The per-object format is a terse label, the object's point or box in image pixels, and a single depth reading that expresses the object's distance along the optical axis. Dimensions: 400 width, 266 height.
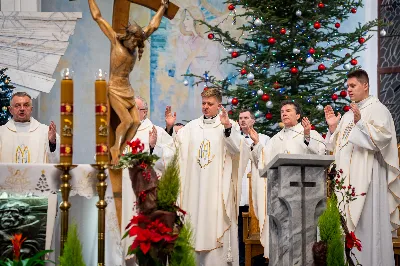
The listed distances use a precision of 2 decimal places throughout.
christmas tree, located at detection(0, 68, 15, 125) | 9.34
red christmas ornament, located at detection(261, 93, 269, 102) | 10.06
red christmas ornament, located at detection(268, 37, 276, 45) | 10.16
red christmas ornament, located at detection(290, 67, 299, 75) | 10.14
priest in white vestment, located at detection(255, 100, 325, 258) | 8.50
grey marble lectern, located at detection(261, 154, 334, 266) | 5.80
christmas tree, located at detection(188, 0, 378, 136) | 10.27
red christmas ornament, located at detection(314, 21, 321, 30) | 10.13
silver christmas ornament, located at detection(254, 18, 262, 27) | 10.25
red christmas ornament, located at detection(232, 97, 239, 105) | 10.30
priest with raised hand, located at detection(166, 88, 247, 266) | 8.21
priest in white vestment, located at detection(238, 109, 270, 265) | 8.52
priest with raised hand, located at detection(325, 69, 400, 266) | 7.75
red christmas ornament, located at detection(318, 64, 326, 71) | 10.25
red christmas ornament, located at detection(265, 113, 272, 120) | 10.18
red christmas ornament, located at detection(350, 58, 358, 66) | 10.37
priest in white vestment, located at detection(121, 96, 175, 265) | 7.47
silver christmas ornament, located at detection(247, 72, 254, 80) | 10.20
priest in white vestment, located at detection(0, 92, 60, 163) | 7.62
